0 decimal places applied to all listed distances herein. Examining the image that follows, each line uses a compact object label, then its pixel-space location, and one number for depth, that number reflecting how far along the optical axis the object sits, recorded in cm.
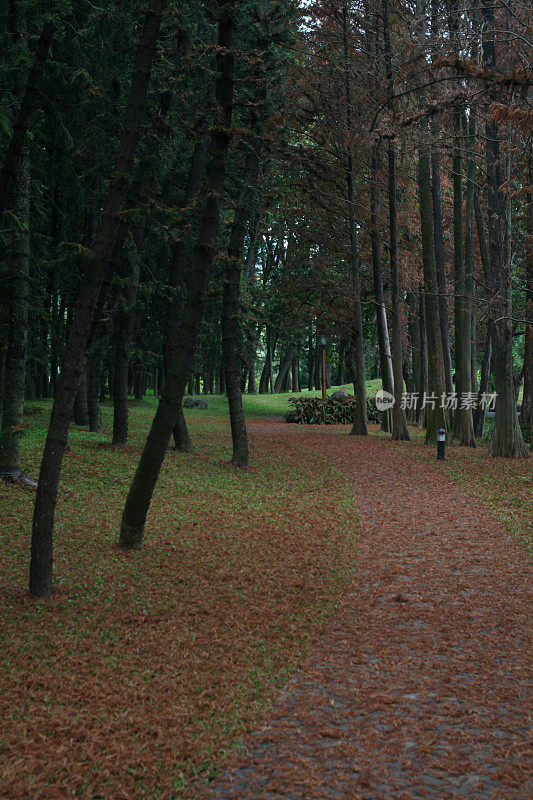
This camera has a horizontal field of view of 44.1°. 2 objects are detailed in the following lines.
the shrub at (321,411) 3173
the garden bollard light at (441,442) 1633
